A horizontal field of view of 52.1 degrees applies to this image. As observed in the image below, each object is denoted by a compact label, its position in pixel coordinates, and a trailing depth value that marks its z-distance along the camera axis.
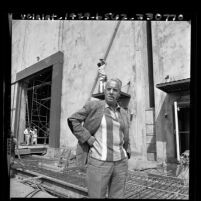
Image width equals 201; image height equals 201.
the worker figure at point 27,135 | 13.11
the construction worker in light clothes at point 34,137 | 13.52
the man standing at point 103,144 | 2.21
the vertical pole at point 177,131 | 5.55
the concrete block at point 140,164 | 6.06
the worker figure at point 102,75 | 7.64
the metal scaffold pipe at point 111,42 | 7.94
